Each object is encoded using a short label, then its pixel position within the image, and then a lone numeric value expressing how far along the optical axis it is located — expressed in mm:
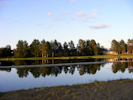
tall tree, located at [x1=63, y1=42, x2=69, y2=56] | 93250
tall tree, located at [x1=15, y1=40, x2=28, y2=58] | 86062
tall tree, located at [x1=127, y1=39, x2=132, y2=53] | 111775
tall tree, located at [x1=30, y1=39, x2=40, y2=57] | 89500
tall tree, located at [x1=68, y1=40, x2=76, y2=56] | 97056
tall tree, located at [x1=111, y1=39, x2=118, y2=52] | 115600
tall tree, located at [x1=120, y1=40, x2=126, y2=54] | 113838
